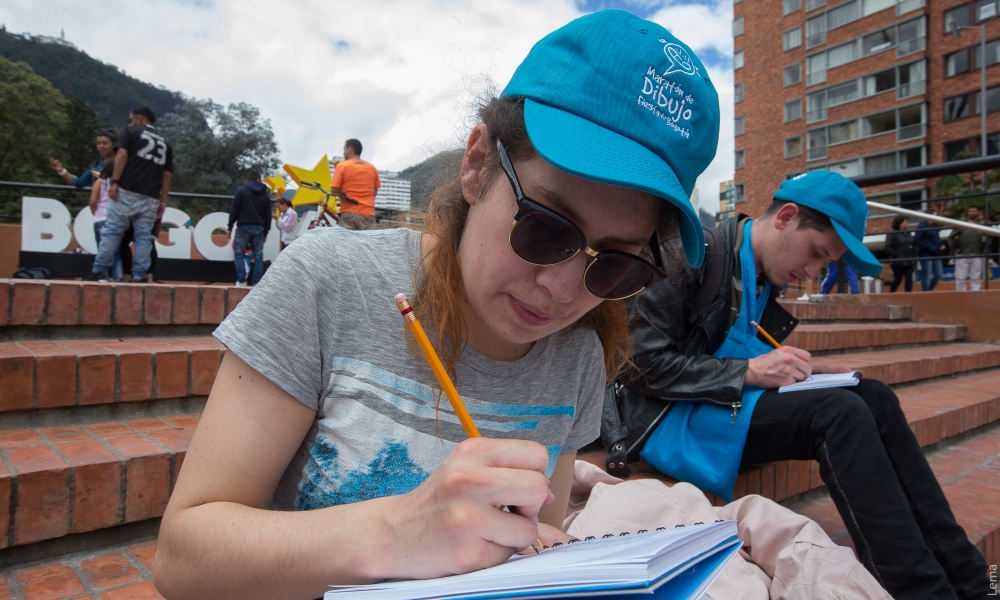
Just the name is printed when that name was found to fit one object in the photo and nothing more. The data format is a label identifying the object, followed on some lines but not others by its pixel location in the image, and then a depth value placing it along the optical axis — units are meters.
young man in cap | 1.90
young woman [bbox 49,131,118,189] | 6.94
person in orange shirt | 8.00
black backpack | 6.11
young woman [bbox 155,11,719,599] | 0.70
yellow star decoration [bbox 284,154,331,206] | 11.04
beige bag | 1.60
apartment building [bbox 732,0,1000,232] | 32.31
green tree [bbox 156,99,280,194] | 42.09
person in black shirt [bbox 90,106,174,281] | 5.44
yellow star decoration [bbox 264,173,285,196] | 14.05
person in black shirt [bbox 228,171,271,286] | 8.48
